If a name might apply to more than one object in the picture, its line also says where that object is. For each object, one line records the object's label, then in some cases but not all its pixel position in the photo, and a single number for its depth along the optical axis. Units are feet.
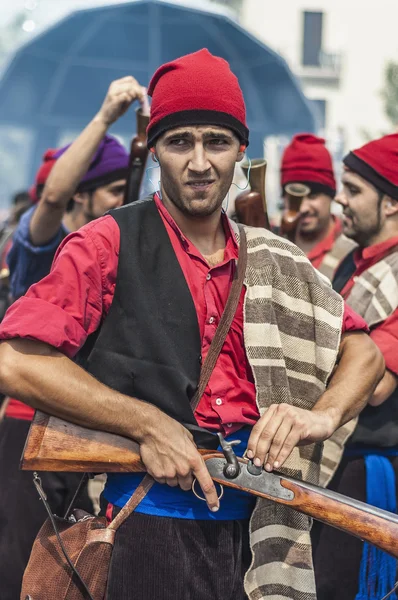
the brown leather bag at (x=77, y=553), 17.19
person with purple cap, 27.09
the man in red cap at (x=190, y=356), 16.63
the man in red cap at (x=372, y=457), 25.18
